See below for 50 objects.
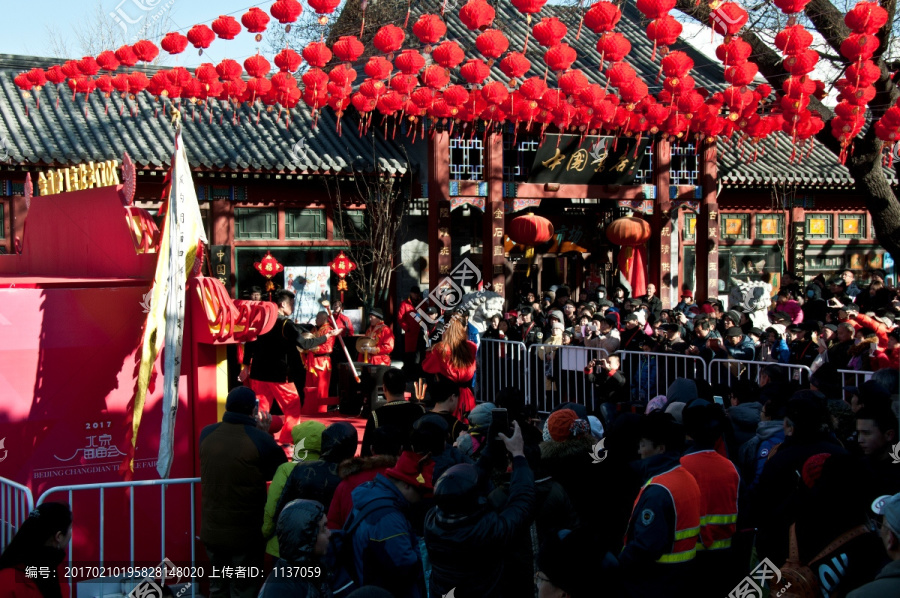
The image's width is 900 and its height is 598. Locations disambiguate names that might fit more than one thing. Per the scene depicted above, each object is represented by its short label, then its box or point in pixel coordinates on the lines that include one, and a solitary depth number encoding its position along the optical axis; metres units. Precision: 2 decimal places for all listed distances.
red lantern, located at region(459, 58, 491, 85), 11.71
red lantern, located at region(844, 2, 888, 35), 9.52
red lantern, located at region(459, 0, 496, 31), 9.55
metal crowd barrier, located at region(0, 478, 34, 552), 5.29
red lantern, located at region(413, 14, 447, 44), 9.83
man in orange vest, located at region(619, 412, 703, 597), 3.86
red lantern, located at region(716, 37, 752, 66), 10.45
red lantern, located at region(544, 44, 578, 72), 10.57
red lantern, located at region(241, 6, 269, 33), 10.21
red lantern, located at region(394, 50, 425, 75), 11.21
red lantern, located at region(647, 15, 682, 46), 9.91
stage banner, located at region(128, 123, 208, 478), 5.94
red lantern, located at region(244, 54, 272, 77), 11.39
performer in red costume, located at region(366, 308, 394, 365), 11.90
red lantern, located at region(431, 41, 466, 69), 10.80
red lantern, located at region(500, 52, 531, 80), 11.41
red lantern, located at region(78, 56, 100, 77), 12.11
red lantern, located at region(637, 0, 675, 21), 9.40
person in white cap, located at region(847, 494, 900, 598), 2.80
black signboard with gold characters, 16.25
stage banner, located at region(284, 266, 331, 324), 15.67
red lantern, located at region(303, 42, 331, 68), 11.07
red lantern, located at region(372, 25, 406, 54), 10.21
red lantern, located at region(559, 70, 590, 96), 11.99
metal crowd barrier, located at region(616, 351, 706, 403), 9.12
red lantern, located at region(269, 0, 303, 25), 9.80
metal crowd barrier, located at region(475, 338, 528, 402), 11.06
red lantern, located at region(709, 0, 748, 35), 9.84
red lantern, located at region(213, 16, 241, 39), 10.29
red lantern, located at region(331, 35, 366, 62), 10.52
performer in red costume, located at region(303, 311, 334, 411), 11.52
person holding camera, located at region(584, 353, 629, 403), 8.09
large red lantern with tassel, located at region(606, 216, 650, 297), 16.77
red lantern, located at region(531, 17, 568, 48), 10.22
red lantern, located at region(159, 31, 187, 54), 10.59
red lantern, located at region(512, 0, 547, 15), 9.28
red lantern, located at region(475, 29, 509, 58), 10.55
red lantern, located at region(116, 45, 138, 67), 11.43
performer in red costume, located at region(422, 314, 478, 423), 8.66
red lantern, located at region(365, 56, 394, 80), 11.15
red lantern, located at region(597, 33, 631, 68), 10.43
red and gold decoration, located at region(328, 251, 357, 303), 15.49
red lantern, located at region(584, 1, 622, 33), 9.46
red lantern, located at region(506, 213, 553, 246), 15.98
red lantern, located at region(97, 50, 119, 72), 11.35
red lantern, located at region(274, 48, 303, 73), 10.88
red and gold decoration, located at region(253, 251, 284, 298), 15.16
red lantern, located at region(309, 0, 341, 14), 9.66
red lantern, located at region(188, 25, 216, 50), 10.38
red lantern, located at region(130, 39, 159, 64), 11.43
